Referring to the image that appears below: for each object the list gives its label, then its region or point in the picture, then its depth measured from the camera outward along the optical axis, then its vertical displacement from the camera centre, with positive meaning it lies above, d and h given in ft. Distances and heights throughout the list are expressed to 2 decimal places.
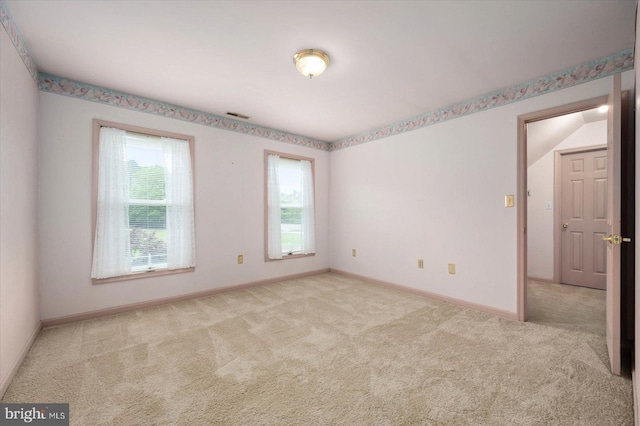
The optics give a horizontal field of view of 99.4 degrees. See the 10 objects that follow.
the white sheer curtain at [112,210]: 9.43 +0.09
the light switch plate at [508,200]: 9.48 +0.34
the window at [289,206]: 14.06 +0.29
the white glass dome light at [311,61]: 7.36 +4.18
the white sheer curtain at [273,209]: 13.99 +0.12
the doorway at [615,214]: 6.07 -0.11
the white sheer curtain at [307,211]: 15.44 +0.01
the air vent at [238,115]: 12.01 +4.35
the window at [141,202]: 9.51 +0.38
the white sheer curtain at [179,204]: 10.96 +0.32
